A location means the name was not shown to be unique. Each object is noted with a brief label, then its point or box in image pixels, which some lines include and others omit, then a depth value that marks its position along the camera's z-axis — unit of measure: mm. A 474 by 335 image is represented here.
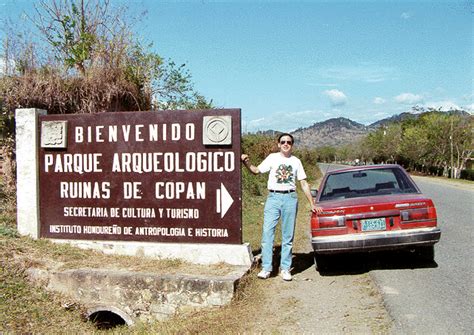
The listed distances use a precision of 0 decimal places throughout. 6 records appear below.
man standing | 5953
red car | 5809
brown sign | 6207
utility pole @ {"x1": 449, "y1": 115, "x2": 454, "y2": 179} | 47000
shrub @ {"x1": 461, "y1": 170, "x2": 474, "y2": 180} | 46166
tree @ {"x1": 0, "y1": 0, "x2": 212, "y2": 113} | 8578
